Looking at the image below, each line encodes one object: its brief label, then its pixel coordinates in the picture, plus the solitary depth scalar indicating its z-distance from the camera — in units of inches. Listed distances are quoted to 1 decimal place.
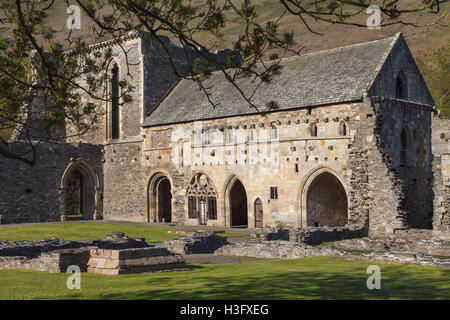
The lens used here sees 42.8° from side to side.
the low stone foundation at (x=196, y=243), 774.5
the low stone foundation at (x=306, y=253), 570.4
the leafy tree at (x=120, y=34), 338.6
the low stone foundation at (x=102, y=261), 523.2
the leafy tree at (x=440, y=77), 2551.9
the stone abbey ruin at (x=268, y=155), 1009.5
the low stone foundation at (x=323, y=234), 854.5
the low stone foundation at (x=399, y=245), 713.6
